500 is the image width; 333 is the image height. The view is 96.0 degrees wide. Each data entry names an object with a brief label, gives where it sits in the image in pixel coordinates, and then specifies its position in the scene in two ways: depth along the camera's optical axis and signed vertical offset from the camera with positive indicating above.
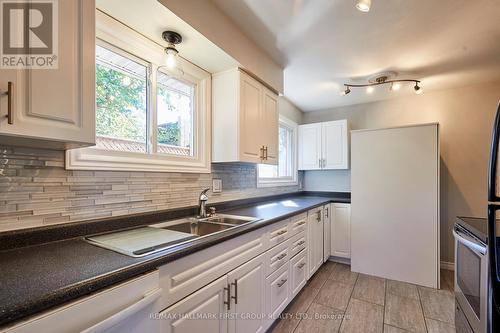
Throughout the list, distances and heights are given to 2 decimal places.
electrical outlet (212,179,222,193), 2.05 -0.17
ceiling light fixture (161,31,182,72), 1.45 +0.83
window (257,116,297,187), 3.37 +0.18
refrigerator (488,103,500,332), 0.91 -0.21
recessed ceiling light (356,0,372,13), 1.28 +0.93
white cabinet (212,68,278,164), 1.92 +0.45
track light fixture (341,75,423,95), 2.65 +1.02
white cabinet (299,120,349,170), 3.38 +0.34
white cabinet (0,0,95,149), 0.75 +0.28
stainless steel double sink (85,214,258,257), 0.98 -0.36
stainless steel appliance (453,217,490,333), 1.05 -0.60
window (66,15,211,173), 1.33 +0.41
